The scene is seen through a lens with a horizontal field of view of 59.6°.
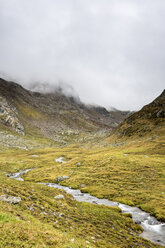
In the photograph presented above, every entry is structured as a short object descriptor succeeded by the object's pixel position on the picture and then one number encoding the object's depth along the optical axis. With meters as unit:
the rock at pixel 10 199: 22.17
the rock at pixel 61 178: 58.62
